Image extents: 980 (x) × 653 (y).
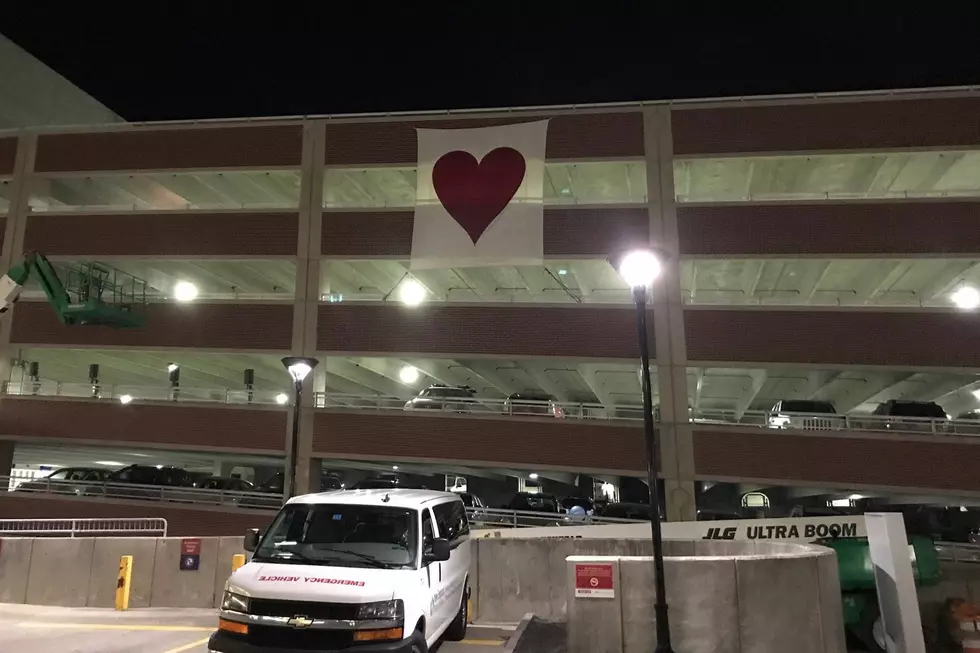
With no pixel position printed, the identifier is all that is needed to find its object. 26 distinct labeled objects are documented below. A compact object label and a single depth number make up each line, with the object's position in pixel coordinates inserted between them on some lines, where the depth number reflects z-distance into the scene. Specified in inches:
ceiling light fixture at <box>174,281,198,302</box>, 1051.9
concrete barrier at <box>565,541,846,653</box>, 301.6
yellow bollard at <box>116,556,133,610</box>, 435.5
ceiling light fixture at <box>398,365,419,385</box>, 1050.1
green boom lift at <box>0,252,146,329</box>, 762.8
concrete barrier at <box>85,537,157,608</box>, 451.8
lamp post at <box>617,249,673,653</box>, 320.6
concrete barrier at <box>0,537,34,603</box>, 464.4
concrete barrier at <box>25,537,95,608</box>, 457.4
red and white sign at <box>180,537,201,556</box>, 456.1
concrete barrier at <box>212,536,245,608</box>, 450.9
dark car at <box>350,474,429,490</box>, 790.5
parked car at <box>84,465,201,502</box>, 818.2
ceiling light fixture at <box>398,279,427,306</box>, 1002.5
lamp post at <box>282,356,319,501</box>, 509.3
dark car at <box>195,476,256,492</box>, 852.6
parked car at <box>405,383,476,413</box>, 806.5
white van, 234.1
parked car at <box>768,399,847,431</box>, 719.7
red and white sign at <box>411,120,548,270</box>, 797.9
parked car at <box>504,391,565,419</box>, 796.0
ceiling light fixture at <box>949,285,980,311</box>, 727.1
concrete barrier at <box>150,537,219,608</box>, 450.3
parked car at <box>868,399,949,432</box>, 709.9
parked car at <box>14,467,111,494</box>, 828.0
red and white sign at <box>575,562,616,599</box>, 314.2
